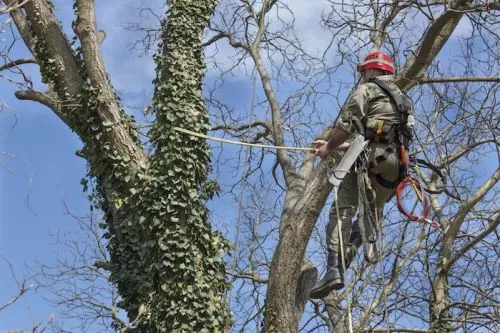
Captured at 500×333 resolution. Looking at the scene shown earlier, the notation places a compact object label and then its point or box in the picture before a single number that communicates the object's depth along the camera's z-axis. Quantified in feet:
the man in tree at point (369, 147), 37.35
